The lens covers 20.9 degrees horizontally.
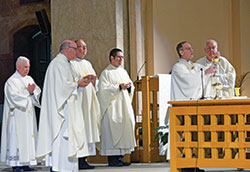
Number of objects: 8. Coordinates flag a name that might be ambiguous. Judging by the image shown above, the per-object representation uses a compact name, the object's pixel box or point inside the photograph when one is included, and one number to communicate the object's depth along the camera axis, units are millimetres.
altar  7370
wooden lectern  11602
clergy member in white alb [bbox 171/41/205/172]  9545
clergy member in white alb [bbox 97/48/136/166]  11263
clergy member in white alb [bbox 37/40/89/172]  8748
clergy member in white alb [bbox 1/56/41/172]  10872
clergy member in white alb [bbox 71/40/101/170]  10687
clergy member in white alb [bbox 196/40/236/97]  9850
